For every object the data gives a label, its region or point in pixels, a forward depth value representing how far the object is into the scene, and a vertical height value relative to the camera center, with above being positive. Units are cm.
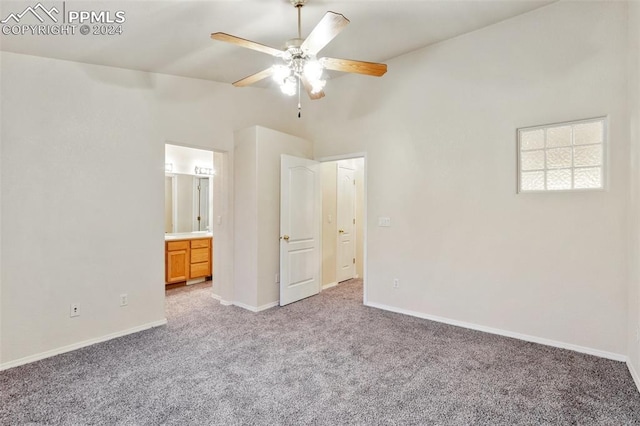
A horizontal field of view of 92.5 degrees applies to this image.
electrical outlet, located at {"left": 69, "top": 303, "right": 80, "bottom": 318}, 289 -94
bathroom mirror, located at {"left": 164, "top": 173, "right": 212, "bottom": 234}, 545 +16
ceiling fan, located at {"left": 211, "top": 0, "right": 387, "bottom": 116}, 210 +115
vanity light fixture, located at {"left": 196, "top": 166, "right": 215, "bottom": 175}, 582 +78
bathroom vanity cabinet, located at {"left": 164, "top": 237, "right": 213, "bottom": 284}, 496 -81
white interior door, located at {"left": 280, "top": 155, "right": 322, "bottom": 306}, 421 -24
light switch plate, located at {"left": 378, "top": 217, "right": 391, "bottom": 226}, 399 -13
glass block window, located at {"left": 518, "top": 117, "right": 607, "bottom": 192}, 274 +53
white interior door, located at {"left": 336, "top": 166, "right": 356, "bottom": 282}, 536 -23
